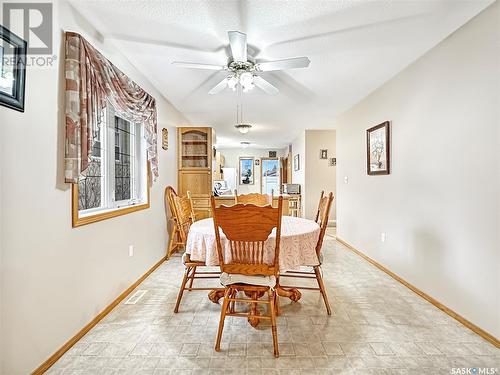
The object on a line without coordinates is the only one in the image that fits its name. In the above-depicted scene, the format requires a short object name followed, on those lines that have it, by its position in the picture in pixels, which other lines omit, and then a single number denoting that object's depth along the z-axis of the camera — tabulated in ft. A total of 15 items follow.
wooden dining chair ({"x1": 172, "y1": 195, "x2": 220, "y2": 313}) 7.39
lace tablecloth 6.32
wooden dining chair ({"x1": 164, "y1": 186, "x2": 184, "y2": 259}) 13.17
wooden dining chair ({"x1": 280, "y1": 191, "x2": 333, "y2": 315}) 7.45
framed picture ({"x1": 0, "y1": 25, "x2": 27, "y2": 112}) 4.32
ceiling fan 6.88
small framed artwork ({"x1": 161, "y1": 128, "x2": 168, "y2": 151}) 12.83
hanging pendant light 13.62
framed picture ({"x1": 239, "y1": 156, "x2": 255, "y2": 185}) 33.12
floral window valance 5.82
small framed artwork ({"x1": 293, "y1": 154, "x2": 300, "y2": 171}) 25.13
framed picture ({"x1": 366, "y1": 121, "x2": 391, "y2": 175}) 10.87
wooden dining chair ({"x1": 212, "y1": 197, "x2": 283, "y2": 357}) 5.58
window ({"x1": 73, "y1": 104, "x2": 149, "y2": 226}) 7.41
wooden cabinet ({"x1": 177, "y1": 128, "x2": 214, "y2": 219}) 15.44
